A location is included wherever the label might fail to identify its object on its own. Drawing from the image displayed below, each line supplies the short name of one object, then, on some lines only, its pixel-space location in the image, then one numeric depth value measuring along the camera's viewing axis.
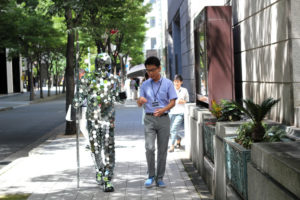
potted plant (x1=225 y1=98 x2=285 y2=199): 4.48
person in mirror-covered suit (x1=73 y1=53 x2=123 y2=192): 6.72
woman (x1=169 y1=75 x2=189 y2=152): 10.54
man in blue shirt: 6.84
